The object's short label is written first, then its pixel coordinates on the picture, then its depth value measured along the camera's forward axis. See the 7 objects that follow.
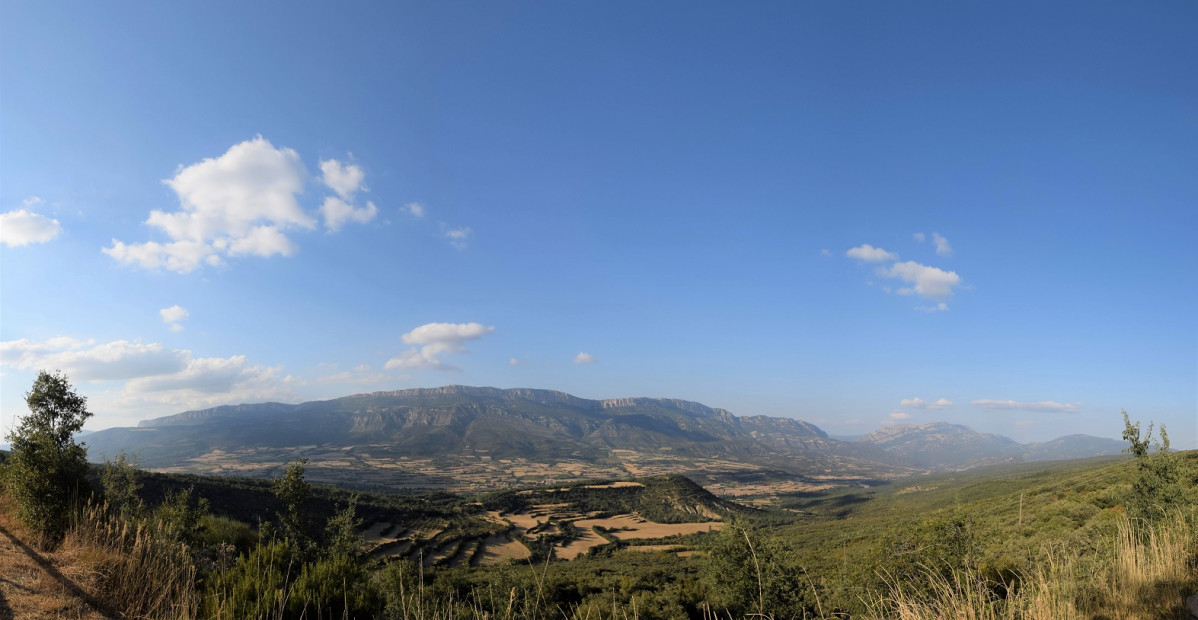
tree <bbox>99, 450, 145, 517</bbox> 25.88
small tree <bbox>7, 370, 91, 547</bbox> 9.36
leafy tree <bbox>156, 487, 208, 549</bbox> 17.87
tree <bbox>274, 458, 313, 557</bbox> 28.97
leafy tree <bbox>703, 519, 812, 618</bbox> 26.44
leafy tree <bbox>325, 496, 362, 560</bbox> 32.12
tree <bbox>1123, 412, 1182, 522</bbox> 16.58
